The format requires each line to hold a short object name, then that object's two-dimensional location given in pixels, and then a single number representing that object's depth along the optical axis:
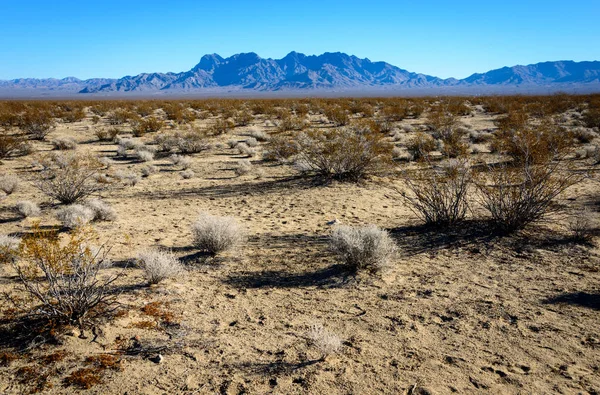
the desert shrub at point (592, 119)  20.47
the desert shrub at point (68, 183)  8.92
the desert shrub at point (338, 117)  24.61
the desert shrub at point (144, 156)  14.68
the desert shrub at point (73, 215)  7.23
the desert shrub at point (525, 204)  6.53
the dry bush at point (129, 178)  11.13
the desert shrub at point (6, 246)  5.05
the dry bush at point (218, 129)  21.09
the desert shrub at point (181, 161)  13.64
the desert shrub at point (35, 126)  19.08
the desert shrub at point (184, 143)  16.27
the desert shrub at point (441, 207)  7.04
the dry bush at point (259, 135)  19.59
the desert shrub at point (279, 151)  14.27
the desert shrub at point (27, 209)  7.97
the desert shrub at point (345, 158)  10.92
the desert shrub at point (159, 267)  5.11
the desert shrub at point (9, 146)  14.35
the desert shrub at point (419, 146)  14.23
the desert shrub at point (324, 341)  3.66
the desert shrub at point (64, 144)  16.73
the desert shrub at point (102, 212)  7.78
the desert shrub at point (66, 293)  4.03
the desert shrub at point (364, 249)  5.49
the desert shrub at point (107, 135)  19.77
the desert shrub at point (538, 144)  10.61
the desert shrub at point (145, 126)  21.03
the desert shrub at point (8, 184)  9.83
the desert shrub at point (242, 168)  12.41
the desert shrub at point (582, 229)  6.23
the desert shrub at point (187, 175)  12.13
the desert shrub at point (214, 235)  6.12
